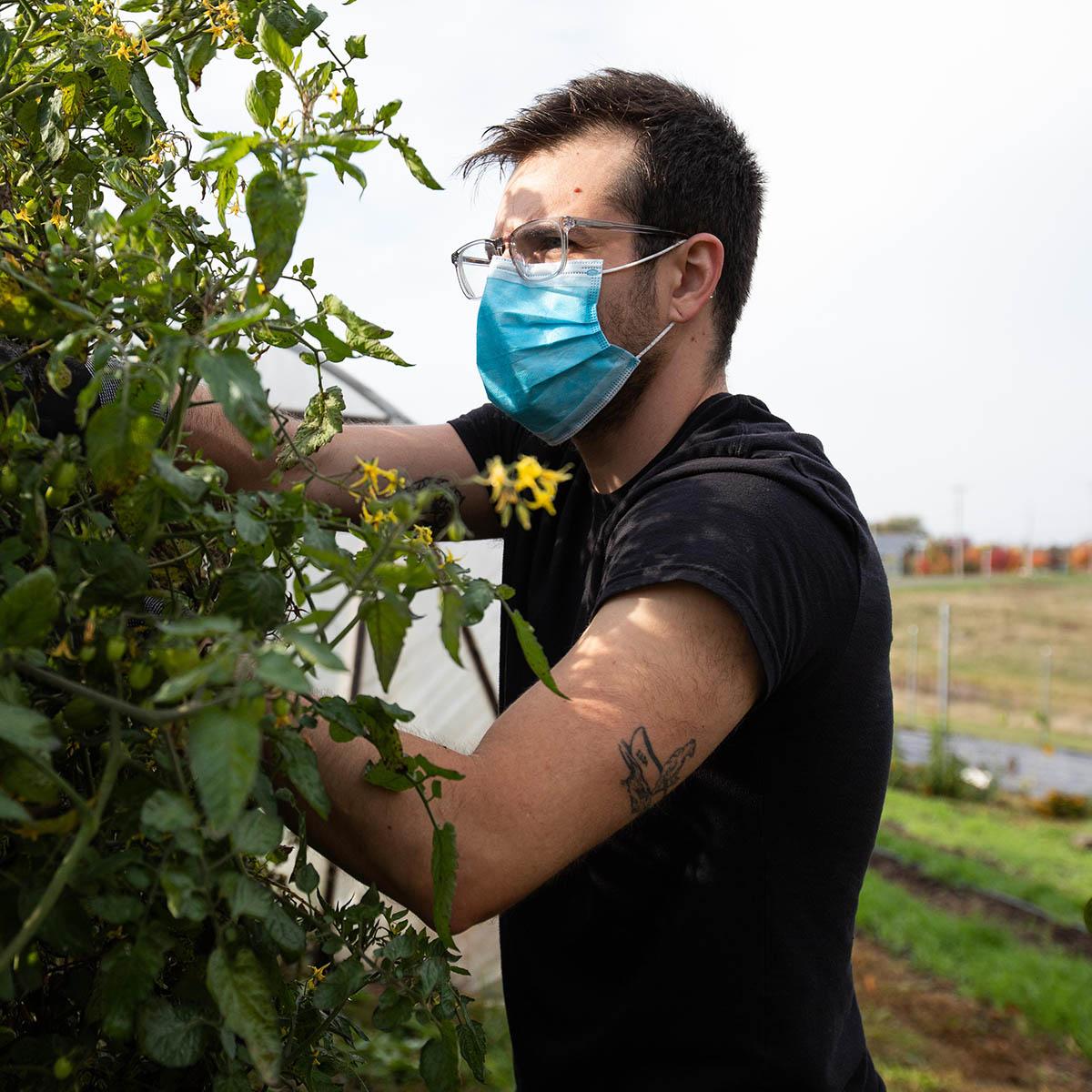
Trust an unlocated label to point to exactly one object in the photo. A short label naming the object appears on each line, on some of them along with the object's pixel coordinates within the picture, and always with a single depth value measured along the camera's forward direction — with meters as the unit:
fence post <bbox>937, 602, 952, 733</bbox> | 13.68
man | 1.44
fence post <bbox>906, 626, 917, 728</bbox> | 15.81
